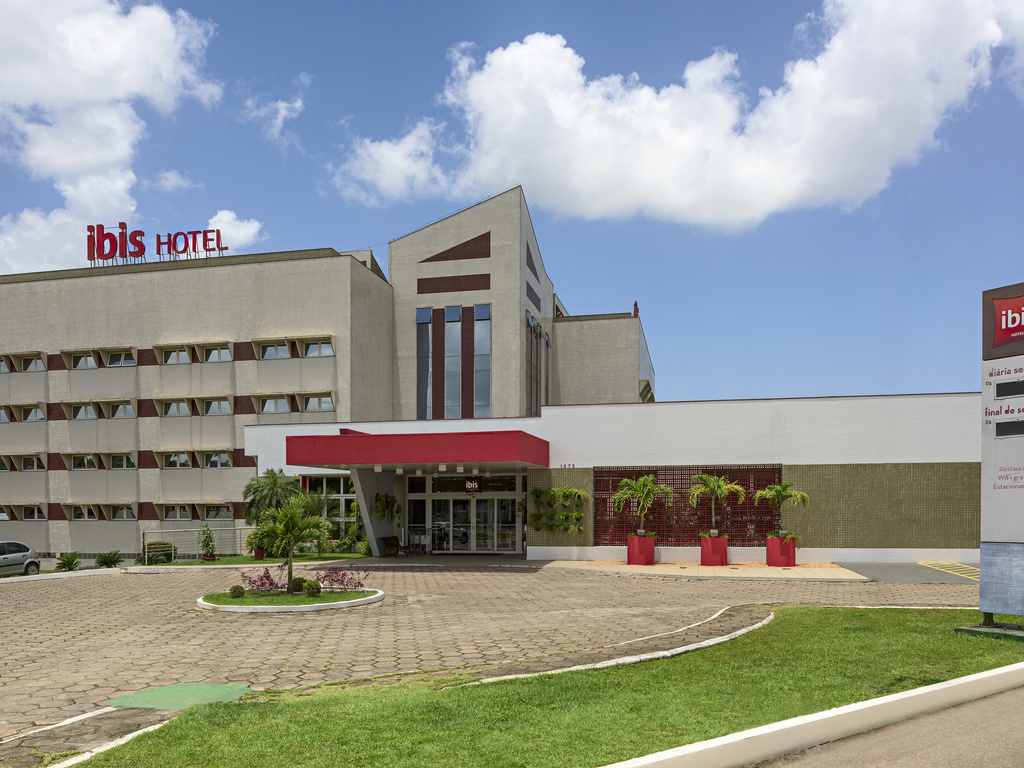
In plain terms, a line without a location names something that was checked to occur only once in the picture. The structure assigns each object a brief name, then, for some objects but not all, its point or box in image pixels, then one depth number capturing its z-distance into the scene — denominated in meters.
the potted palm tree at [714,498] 28.00
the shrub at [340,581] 20.23
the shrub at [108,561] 34.88
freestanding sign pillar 11.69
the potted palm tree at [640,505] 28.67
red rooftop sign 48.75
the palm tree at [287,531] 19.16
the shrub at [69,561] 36.56
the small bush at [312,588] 18.72
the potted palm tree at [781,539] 27.69
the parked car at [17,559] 32.81
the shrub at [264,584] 19.48
